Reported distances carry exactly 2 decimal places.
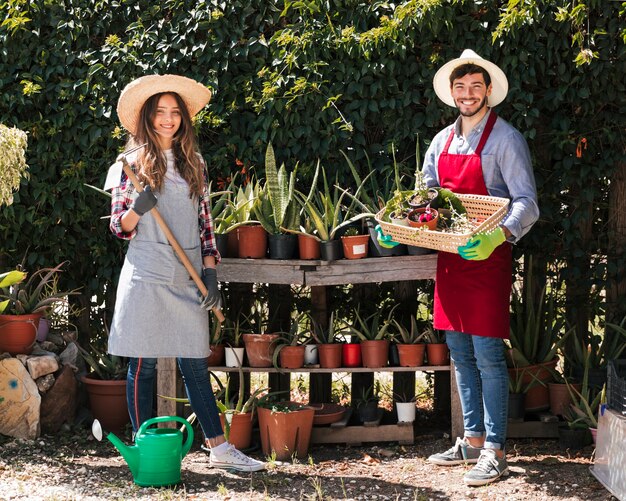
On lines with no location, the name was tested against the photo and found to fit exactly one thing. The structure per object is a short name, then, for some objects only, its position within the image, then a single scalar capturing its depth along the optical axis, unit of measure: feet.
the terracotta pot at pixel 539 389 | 17.06
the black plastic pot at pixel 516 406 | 16.70
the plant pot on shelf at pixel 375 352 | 16.65
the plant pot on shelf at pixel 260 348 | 16.70
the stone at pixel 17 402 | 17.02
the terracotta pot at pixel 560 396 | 16.83
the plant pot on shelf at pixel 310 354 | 16.92
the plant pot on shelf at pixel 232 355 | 16.85
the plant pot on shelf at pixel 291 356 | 16.69
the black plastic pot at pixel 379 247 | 16.02
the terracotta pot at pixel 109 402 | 17.84
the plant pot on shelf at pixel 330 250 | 16.10
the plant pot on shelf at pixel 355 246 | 16.15
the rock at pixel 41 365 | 17.30
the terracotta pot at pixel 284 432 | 15.87
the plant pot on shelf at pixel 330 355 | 16.72
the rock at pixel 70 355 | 18.52
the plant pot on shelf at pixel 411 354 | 16.63
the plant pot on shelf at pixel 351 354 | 16.80
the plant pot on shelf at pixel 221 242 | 16.25
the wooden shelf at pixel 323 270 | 16.19
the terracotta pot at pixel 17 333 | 17.43
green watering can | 13.98
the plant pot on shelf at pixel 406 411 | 16.88
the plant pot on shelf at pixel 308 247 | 16.21
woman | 14.26
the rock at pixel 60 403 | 17.63
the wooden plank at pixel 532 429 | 16.76
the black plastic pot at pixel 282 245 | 16.17
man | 14.15
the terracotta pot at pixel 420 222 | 13.88
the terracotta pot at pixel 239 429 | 16.16
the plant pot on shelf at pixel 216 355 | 16.92
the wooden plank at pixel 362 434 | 16.75
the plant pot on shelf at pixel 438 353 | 16.70
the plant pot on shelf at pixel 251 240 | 16.28
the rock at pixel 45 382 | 17.46
